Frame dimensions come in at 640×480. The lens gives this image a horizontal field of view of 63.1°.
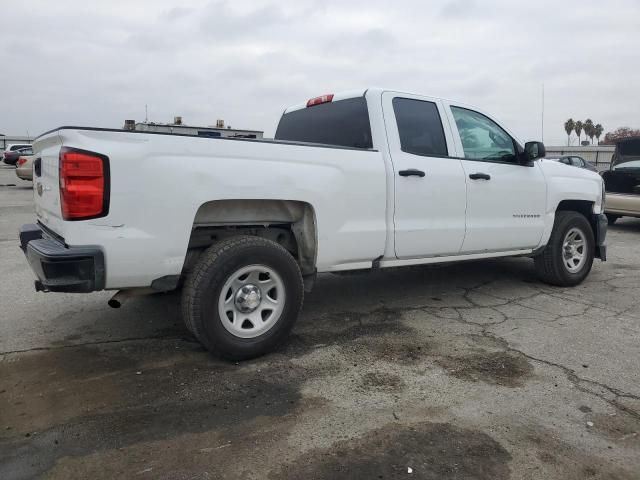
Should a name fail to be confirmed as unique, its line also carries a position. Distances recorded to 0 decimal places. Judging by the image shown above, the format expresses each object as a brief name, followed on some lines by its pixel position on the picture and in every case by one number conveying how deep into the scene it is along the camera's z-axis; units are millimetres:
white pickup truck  3158
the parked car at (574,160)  17231
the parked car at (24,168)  18125
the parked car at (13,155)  29438
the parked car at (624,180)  10641
